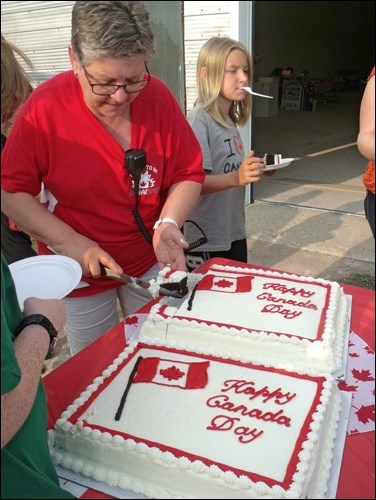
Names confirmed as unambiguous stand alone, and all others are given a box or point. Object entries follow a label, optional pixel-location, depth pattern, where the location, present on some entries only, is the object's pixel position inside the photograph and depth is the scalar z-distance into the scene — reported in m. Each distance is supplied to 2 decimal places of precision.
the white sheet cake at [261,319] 1.27
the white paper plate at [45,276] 1.21
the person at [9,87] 0.75
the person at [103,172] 1.41
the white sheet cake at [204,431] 0.89
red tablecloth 0.83
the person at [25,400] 0.71
